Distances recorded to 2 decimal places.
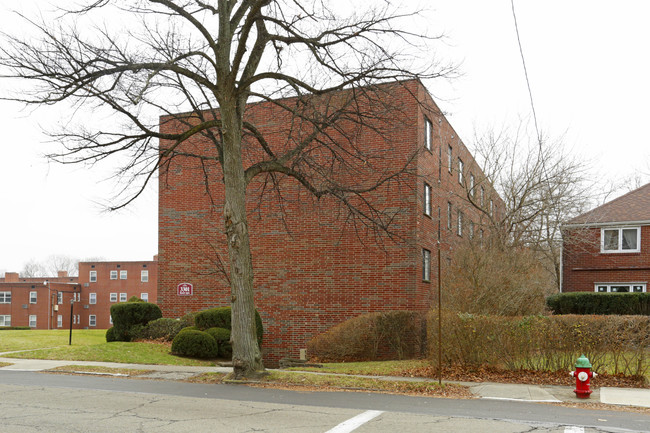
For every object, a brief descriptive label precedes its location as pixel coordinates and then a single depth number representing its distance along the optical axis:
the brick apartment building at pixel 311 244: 21.11
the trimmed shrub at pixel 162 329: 22.06
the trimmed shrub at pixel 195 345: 18.89
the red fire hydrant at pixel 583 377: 11.06
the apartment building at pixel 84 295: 68.44
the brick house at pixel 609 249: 28.17
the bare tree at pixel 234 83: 12.82
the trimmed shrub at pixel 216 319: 20.69
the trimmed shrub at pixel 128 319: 22.34
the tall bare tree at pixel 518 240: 17.42
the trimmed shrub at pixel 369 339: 18.95
